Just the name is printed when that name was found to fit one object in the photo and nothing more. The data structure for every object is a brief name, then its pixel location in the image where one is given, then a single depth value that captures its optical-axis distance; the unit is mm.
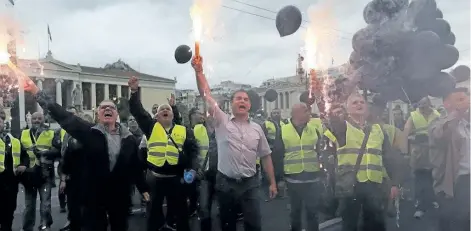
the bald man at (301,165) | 5734
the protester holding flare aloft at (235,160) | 4586
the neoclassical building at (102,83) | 54709
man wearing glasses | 4438
